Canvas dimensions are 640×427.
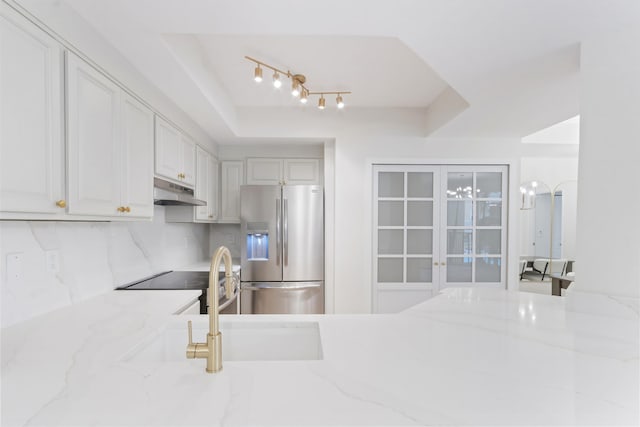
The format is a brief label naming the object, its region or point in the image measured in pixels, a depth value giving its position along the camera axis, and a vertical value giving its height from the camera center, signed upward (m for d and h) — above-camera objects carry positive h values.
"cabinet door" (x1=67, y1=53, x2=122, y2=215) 1.23 +0.30
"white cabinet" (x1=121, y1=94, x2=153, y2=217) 1.62 +0.29
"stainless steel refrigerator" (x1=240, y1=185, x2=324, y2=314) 3.04 -0.36
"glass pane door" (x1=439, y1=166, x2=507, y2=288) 3.24 -0.22
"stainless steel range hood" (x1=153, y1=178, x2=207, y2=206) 2.06 +0.09
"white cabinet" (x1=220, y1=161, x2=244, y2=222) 3.53 +0.21
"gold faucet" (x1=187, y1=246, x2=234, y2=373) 0.77 -0.37
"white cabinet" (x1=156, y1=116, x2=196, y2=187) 2.04 +0.41
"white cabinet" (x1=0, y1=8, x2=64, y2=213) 0.96 +0.31
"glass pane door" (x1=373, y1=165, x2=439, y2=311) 3.23 -0.23
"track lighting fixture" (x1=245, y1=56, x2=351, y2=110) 1.99 +0.99
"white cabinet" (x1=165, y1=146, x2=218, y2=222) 2.67 +0.12
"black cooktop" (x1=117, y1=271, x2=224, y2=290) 1.99 -0.57
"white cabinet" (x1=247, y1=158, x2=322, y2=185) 3.55 +0.45
